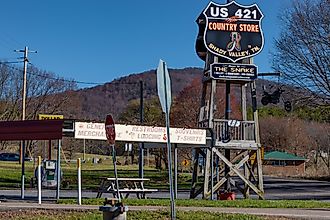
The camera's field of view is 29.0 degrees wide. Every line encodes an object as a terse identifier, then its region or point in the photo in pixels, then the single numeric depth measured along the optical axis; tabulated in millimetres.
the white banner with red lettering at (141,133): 22391
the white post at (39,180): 20383
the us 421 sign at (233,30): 27297
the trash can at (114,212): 12578
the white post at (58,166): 22141
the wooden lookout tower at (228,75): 27234
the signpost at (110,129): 13422
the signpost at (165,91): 11719
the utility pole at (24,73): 51875
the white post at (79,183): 19531
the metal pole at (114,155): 12775
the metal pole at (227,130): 27791
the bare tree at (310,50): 41750
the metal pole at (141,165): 35516
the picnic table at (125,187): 22578
